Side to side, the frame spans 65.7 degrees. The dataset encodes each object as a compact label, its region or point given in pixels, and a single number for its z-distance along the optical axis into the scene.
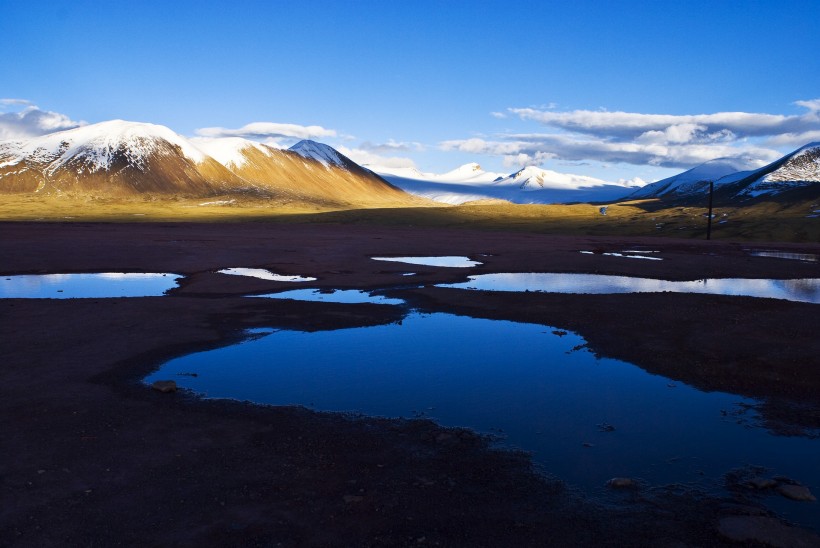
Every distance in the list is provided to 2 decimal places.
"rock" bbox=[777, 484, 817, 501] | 9.53
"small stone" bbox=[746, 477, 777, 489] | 9.93
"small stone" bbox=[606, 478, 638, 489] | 9.93
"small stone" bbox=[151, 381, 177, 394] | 14.62
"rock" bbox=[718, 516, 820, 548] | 8.39
